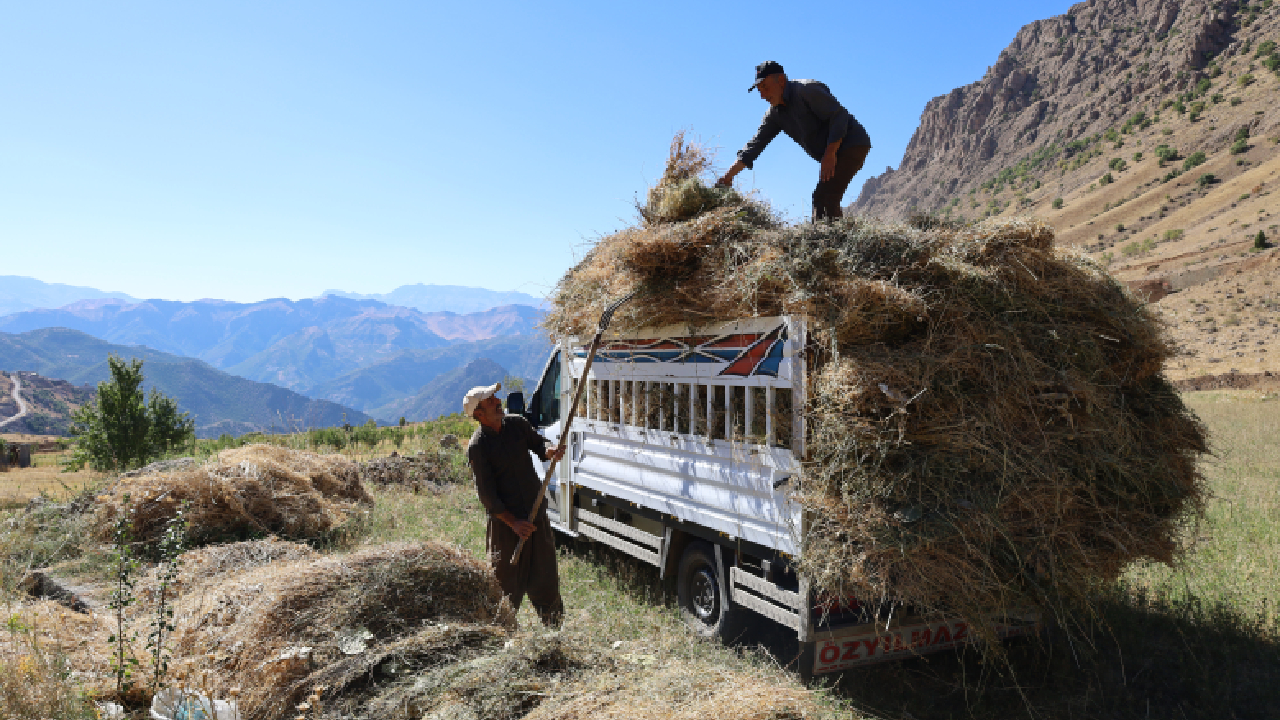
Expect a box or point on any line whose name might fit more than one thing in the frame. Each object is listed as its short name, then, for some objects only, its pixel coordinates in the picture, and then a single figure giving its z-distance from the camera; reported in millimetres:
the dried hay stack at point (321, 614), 3488
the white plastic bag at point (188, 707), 3131
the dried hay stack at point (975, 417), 3391
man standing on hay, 5766
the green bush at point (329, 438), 17797
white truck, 3908
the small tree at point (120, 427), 14195
